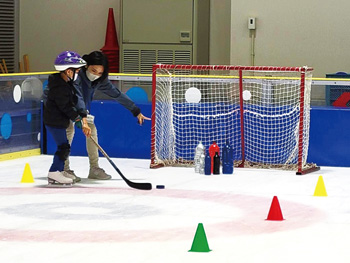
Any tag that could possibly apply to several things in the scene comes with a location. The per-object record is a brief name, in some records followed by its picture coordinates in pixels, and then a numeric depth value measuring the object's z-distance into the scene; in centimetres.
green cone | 780
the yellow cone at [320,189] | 1102
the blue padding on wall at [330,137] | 1362
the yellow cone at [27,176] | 1186
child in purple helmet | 1134
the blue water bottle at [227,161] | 1285
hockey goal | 1366
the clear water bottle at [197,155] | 1305
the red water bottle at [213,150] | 1287
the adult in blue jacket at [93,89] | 1192
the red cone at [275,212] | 937
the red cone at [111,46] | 2034
